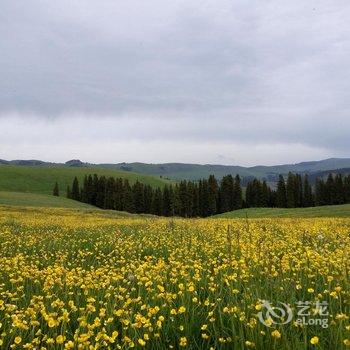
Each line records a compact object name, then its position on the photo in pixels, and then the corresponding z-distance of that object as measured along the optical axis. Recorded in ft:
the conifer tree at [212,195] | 414.62
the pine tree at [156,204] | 433.07
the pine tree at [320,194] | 399.03
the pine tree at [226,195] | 422.00
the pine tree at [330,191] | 393.50
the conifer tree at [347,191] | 387.55
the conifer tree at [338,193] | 390.67
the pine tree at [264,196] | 424.46
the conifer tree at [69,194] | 517.92
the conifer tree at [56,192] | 544.37
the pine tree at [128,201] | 428.56
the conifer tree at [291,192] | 403.34
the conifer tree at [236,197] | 423.56
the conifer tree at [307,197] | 414.82
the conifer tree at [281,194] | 414.62
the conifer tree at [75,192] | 506.85
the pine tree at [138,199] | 433.48
